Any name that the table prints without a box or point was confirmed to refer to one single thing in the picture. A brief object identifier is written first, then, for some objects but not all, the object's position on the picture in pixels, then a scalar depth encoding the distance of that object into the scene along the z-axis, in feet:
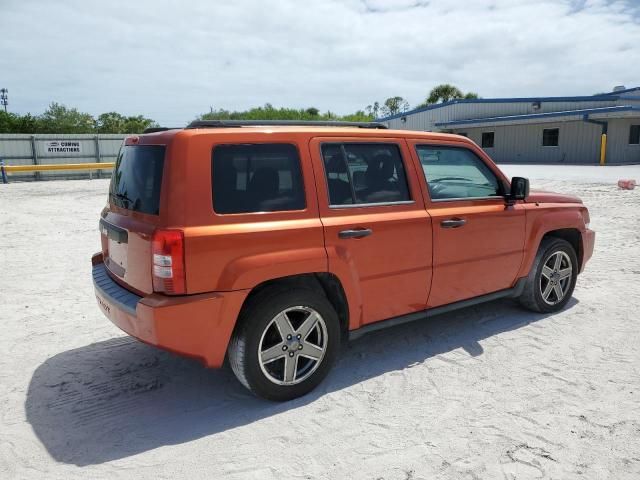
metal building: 96.68
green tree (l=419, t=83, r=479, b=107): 226.17
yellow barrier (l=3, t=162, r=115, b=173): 73.87
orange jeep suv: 9.76
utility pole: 191.99
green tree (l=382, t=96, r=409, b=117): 304.09
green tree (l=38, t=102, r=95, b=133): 170.10
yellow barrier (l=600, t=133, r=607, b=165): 95.14
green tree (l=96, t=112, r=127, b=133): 194.90
